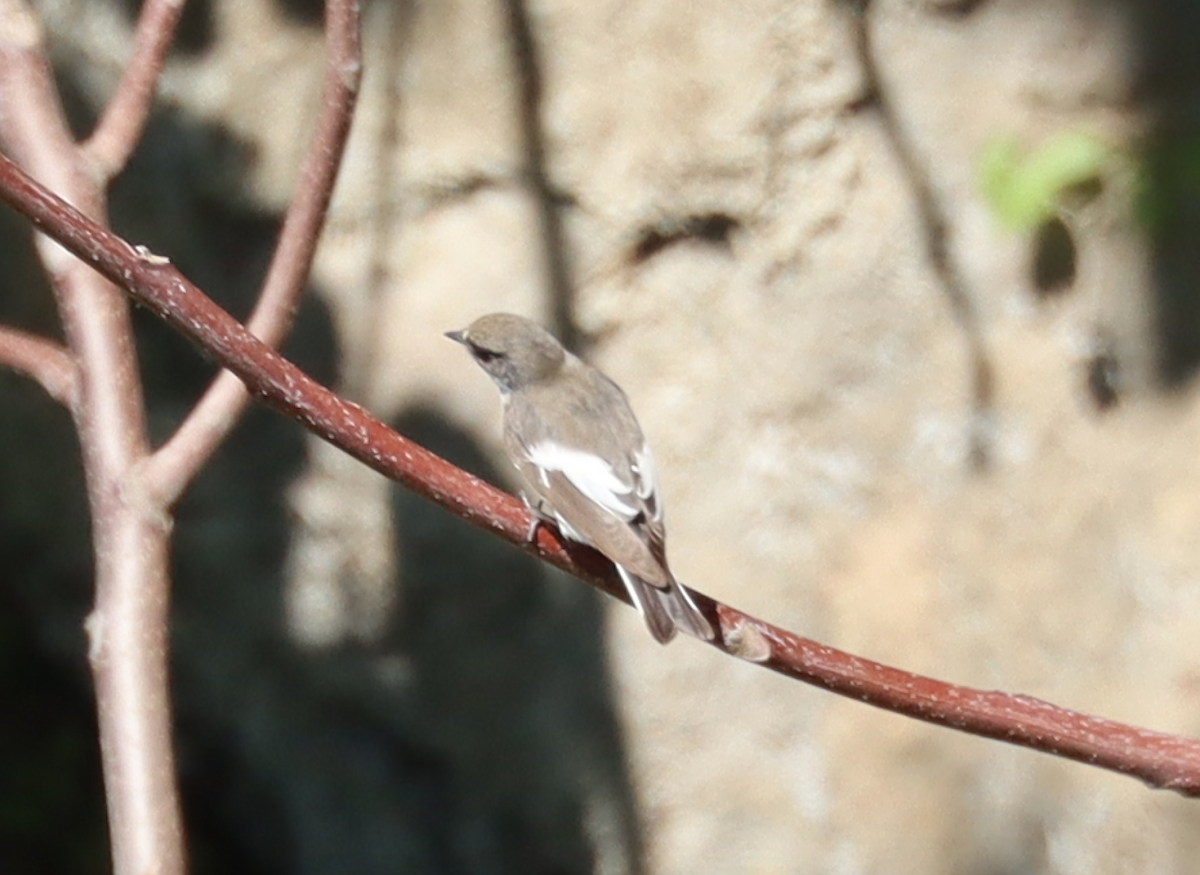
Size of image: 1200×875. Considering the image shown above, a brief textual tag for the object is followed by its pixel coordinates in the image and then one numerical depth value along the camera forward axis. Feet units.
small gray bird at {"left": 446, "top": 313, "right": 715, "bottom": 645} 15.37
